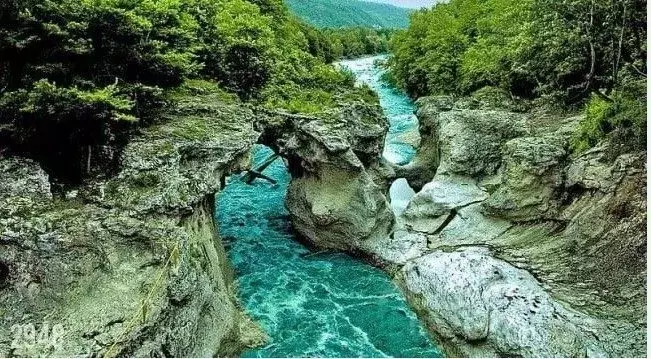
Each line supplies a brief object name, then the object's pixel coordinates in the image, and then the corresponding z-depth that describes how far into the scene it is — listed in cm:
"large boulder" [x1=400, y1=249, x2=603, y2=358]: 1208
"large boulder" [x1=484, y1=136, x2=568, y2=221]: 1691
